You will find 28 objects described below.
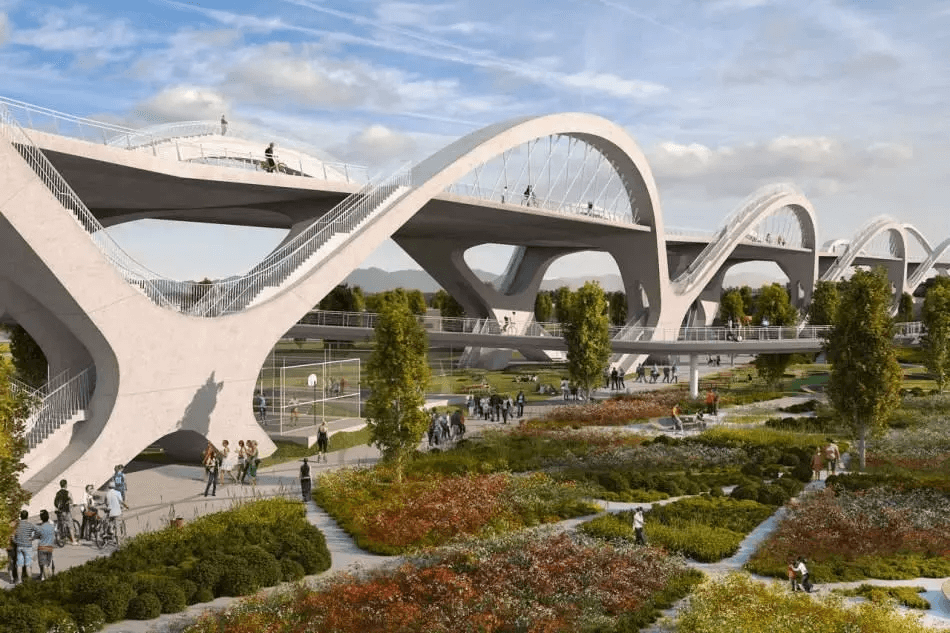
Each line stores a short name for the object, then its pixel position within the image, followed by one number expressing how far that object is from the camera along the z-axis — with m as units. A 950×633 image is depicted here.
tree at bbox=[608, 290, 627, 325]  87.49
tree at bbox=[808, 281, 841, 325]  62.53
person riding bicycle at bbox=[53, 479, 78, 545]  17.92
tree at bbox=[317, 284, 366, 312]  80.00
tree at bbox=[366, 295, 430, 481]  22.58
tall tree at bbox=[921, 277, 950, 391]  41.47
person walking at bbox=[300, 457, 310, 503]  21.33
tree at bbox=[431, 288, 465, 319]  82.69
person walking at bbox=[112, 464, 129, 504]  20.52
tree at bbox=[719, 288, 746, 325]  73.50
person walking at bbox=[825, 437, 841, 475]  24.52
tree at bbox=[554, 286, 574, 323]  56.98
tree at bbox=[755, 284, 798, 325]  56.66
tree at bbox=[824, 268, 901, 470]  25.64
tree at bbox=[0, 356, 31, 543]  12.72
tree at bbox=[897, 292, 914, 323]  99.18
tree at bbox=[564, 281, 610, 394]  38.69
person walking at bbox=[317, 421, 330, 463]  27.02
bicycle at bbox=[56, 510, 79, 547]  17.88
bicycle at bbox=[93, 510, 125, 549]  17.70
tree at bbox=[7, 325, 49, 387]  29.23
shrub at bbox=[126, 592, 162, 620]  13.45
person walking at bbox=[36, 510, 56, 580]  15.19
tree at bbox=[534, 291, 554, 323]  92.75
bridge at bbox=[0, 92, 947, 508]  20.67
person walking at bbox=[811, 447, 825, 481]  23.89
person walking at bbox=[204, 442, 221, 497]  21.92
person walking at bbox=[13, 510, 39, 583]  15.02
